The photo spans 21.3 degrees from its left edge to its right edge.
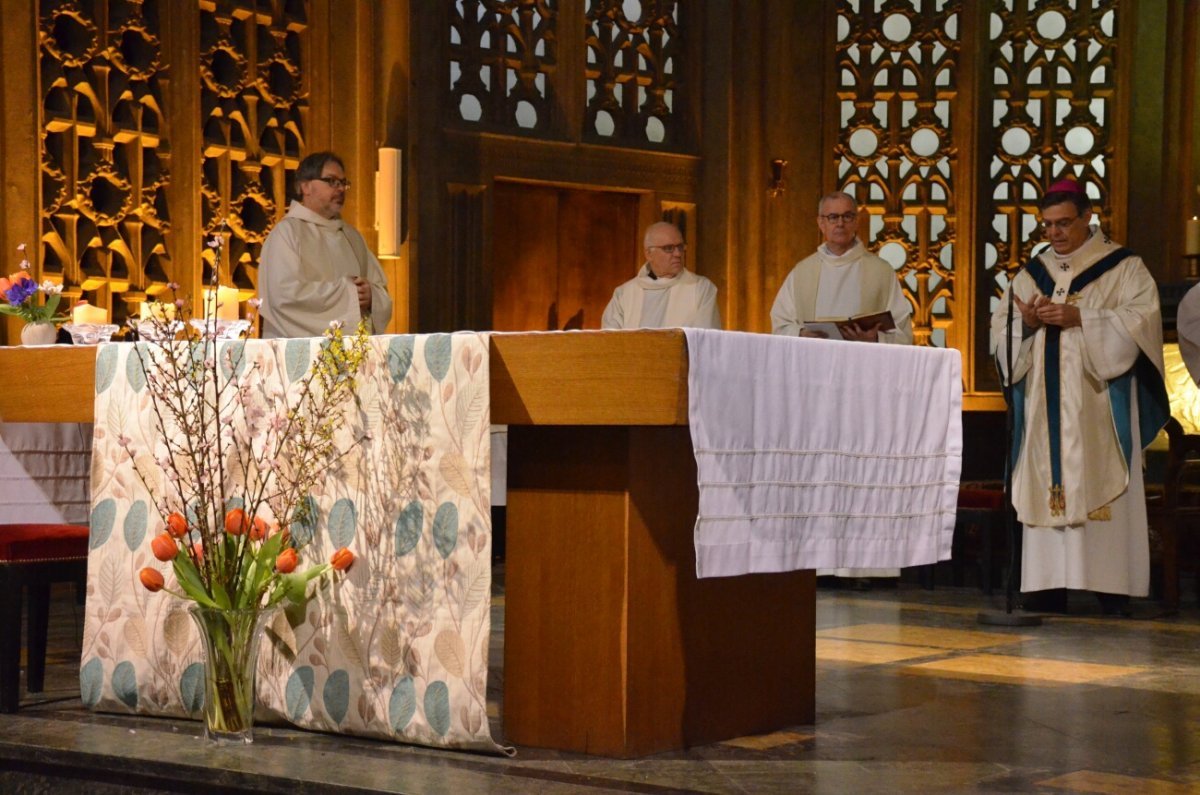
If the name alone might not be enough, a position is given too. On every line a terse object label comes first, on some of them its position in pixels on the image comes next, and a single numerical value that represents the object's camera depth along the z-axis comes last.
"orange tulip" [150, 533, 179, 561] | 7.22
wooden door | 17.24
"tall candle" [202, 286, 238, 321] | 12.25
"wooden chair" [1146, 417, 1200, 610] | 12.83
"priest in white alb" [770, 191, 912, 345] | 13.34
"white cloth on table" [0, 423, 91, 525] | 9.16
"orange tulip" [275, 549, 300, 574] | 7.24
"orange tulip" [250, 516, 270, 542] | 7.35
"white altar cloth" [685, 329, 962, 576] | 6.81
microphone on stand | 11.99
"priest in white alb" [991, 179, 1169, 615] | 12.65
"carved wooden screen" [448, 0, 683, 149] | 16.83
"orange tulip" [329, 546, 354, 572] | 7.32
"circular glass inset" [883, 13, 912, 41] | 17.86
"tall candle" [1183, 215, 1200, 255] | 14.84
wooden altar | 6.83
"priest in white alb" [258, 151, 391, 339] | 10.53
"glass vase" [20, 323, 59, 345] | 9.74
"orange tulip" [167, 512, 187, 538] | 7.38
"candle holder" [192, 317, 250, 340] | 7.60
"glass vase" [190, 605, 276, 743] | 7.37
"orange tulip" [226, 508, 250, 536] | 7.32
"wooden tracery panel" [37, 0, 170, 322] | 13.57
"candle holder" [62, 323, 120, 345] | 9.39
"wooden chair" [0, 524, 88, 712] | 8.15
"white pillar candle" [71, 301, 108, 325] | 10.76
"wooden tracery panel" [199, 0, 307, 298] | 14.75
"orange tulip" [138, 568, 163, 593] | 7.39
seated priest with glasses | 13.20
